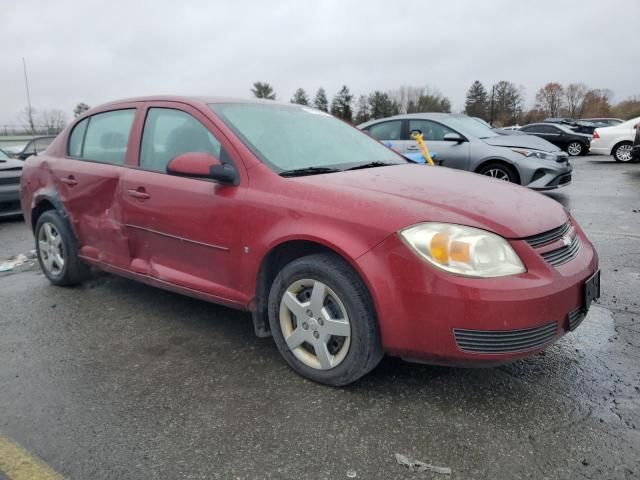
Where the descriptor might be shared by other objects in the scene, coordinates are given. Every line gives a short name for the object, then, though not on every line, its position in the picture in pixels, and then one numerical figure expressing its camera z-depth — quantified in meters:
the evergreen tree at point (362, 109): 83.89
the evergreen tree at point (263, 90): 78.59
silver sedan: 7.66
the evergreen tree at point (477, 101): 78.06
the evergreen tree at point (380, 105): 83.12
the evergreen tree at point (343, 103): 86.83
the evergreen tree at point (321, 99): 93.31
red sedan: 2.17
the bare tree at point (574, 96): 80.38
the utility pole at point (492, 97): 71.94
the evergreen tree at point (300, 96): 87.12
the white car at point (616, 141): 14.72
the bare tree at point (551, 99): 80.25
